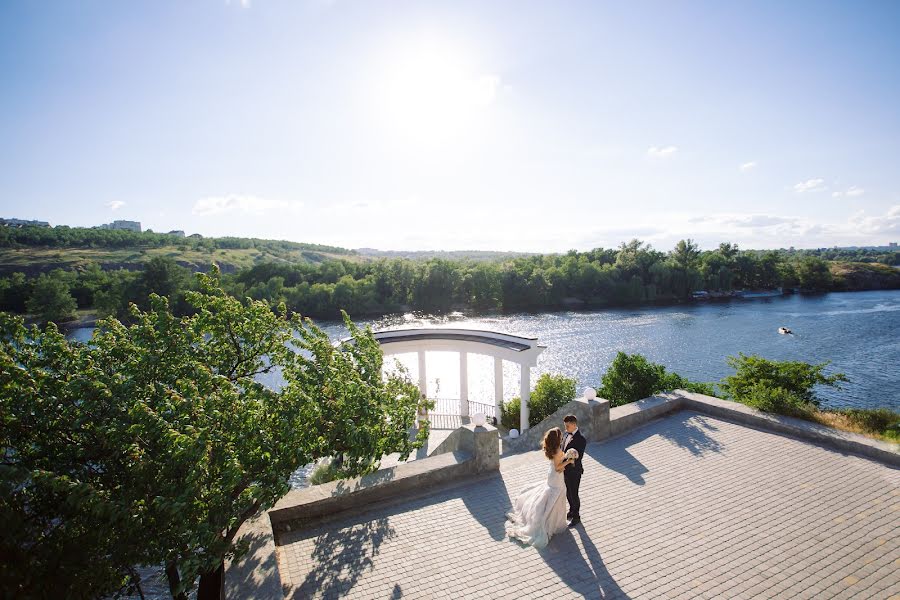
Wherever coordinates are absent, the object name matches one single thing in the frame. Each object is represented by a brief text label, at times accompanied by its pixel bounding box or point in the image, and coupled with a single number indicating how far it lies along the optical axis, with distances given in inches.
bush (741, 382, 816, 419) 430.3
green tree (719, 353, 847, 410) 494.9
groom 290.8
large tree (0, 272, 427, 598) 173.6
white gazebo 642.2
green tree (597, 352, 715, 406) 551.2
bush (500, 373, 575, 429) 677.3
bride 276.7
